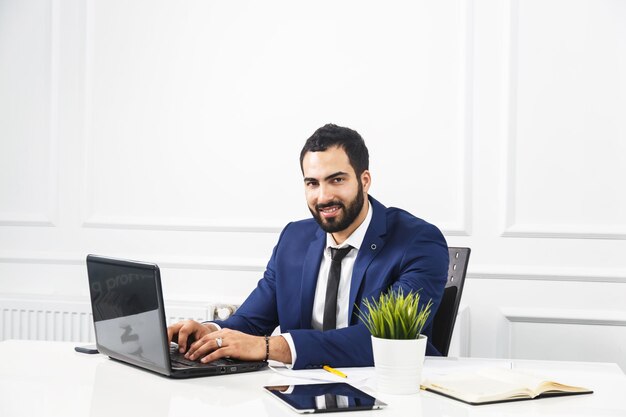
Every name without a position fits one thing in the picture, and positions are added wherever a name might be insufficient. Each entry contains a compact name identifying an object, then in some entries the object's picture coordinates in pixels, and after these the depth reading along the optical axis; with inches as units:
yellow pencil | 74.5
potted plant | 66.7
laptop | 70.4
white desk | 61.7
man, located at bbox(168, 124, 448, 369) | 92.4
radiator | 146.6
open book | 64.7
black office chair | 98.6
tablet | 60.8
